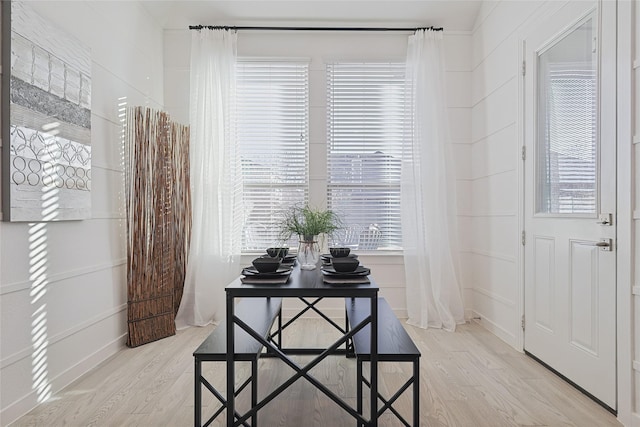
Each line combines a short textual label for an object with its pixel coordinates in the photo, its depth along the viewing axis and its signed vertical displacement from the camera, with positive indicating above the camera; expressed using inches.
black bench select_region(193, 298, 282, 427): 69.7 -24.5
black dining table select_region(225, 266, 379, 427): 64.1 -16.0
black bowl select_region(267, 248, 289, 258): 83.5 -8.6
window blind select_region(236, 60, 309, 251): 157.1 +26.3
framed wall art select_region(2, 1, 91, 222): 79.3 +19.6
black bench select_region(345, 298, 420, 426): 69.7 -24.5
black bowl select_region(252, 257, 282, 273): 70.1 -9.4
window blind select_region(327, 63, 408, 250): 157.9 +23.2
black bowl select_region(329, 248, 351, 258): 80.4 -8.3
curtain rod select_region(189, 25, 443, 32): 151.6 +67.5
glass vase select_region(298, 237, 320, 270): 83.4 -9.0
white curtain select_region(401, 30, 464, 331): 147.9 +4.5
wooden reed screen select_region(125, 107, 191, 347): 125.1 -3.7
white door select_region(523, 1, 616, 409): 85.4 +3.1
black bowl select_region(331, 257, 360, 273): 71.1 -9.6
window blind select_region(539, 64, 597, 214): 92.7 +16.1
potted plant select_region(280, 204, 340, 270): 83.5 -5.8
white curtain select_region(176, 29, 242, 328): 146.9 +10.2
